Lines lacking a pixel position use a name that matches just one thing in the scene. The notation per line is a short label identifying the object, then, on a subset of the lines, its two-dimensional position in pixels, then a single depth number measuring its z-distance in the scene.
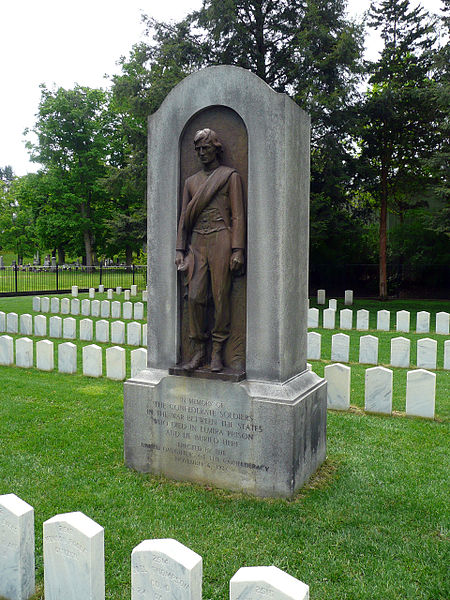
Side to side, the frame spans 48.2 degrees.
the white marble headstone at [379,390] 6.75
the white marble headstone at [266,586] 1.91
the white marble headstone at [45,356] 9.44
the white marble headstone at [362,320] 14.58
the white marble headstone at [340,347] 10.34
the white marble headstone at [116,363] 8.62
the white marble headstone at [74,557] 2.42
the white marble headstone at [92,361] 8.86
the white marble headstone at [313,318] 15.03
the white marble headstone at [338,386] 7.00
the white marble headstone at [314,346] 10.57
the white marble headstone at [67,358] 9.16
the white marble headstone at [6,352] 9.95
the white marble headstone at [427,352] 9.67
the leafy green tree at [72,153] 37.75
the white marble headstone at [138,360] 8.30
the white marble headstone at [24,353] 9.73
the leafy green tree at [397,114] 20.86
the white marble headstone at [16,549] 2.69
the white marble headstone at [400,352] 9.66
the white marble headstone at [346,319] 14.82
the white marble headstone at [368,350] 10.01
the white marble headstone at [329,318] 14.86
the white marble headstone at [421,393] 6.59
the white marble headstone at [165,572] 2.09
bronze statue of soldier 4.53
